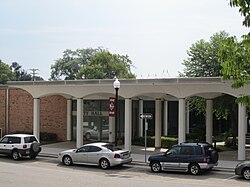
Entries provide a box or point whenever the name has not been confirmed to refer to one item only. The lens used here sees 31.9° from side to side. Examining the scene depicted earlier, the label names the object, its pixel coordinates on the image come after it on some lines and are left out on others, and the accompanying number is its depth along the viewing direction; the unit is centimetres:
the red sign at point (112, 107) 2427
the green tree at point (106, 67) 8069
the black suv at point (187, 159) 1944
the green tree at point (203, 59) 3241
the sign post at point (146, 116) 2328
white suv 2511
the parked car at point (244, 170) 1822
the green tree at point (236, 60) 821
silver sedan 2142
